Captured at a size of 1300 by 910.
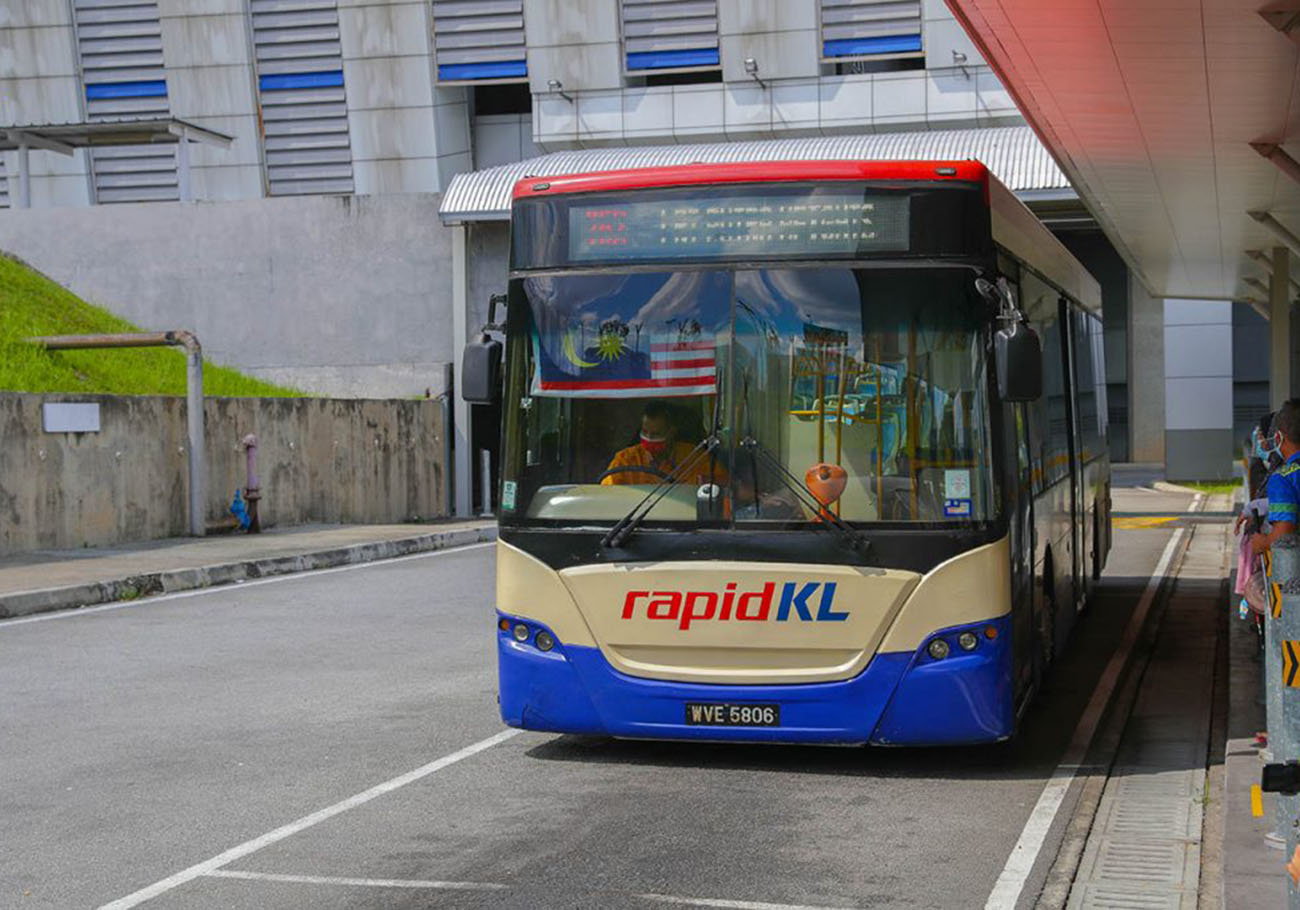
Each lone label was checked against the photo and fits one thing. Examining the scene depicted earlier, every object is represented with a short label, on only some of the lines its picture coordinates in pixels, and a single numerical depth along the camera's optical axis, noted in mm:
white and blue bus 8266
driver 8484
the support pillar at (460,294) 33312
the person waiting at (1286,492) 7914
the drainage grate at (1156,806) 6480
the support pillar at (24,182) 36219
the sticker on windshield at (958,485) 8320
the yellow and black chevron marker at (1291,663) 4941
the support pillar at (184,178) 35719
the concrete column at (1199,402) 39781
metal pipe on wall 22500
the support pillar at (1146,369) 49031
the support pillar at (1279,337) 27234
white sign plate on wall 20205
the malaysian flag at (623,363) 8484
